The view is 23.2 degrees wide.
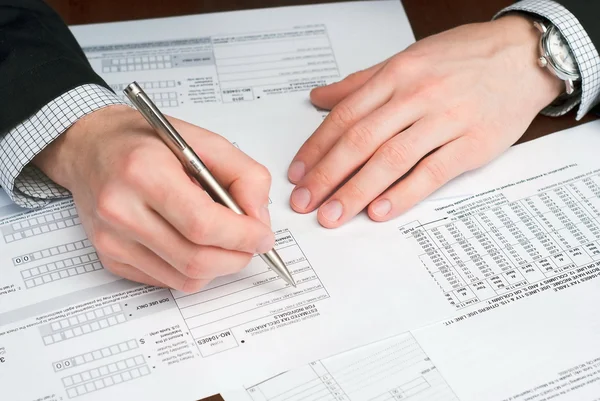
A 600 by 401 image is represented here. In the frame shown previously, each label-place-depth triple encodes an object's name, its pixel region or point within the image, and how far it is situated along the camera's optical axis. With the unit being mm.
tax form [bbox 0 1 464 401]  826
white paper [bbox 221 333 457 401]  812
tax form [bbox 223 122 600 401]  816
